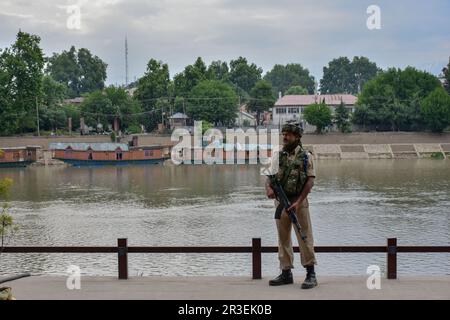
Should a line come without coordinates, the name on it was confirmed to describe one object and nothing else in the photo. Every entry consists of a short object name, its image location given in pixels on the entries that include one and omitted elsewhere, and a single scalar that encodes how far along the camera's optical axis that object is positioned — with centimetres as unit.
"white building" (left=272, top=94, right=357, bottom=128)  10769
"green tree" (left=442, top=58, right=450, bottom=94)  9471
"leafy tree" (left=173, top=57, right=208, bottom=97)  9293
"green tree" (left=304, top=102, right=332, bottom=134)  8369
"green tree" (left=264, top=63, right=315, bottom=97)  17275
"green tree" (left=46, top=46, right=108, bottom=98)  13200
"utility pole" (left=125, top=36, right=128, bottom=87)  11361
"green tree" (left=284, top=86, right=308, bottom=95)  14312
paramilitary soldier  799
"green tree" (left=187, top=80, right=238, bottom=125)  8812
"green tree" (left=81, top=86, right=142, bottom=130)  8669
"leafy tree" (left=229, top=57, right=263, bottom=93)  13300
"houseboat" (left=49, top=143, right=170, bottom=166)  6800
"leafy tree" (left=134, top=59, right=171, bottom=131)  9094
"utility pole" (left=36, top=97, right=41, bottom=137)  7624
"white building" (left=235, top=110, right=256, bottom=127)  10639
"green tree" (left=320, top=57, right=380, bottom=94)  16888
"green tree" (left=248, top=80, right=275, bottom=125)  10431
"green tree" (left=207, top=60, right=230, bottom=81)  14050
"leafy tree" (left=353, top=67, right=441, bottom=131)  8262
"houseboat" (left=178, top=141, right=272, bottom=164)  7088
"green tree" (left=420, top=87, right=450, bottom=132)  7900
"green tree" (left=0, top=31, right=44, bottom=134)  7300
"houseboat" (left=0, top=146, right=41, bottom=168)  6656
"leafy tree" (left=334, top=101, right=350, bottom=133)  8306
